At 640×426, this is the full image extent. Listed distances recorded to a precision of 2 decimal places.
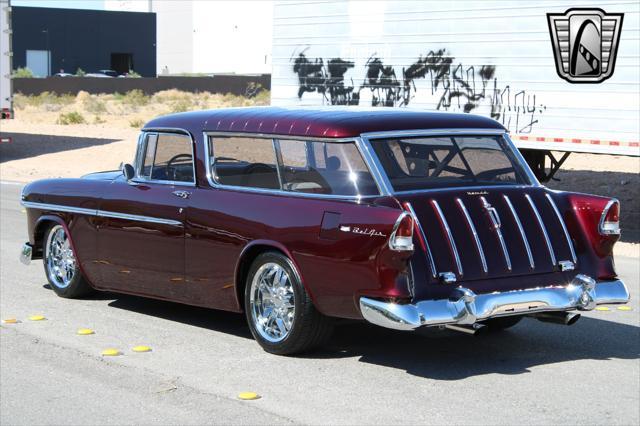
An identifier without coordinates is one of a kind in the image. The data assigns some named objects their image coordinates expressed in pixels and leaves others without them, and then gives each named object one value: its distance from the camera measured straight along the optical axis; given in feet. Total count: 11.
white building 292.61
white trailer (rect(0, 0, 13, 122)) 87.97
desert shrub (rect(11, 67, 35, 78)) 246.47
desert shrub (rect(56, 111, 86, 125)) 136.41
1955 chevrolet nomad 22.40
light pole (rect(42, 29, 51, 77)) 284.82
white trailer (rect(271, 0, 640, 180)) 47.88
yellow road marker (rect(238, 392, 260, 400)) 21.24
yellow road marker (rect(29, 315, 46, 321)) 28.43
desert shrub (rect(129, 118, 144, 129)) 131.44
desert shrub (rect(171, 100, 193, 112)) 159.12
